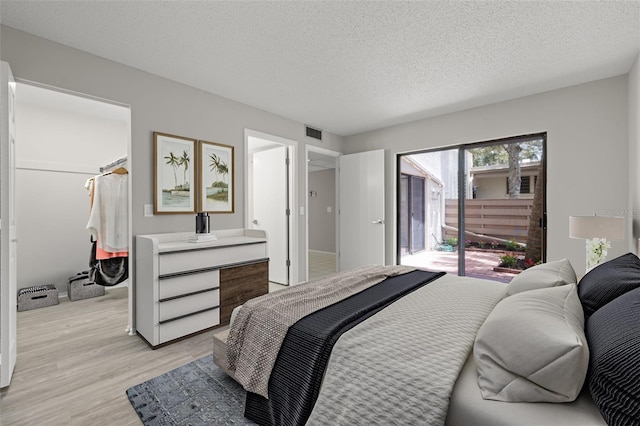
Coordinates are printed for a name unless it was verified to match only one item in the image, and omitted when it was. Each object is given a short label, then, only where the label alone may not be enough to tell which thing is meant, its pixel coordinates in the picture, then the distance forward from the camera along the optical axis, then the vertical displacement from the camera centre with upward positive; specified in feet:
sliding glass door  11.94 +0.25
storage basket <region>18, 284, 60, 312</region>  10.68 -3.22
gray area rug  5.27 -3.80
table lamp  7.47 -0.53
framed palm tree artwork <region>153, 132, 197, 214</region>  9.57 +1.43
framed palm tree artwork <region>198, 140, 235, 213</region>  10.75 +1.43
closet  11.85 +1.86
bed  2.80 -1.81
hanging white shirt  10.79 +0.04
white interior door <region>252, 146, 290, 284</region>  14.76 +0.50
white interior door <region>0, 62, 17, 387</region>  6.07 -0.36
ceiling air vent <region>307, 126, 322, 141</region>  15.43 +4.48
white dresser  8.13 -2.18
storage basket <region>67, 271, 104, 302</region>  11.91 -3.18
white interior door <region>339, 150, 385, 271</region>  15.66 +0.24
